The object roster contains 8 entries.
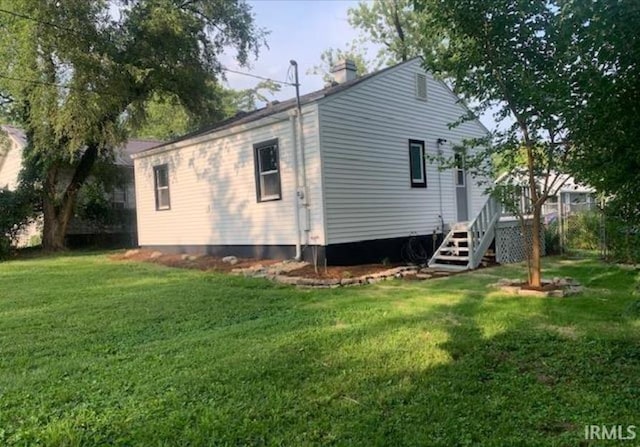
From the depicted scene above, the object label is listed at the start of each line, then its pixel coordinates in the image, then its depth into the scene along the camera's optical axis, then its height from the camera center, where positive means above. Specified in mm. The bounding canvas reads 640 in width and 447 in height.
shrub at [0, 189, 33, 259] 15631 +971
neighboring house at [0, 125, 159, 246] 20188 +1034
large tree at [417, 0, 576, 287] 5742 +1925
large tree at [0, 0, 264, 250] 13117 +5018
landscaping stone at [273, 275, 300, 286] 8112 -873
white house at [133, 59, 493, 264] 9773 +1163
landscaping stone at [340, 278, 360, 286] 7980 -938
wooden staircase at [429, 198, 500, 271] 9648 -499
